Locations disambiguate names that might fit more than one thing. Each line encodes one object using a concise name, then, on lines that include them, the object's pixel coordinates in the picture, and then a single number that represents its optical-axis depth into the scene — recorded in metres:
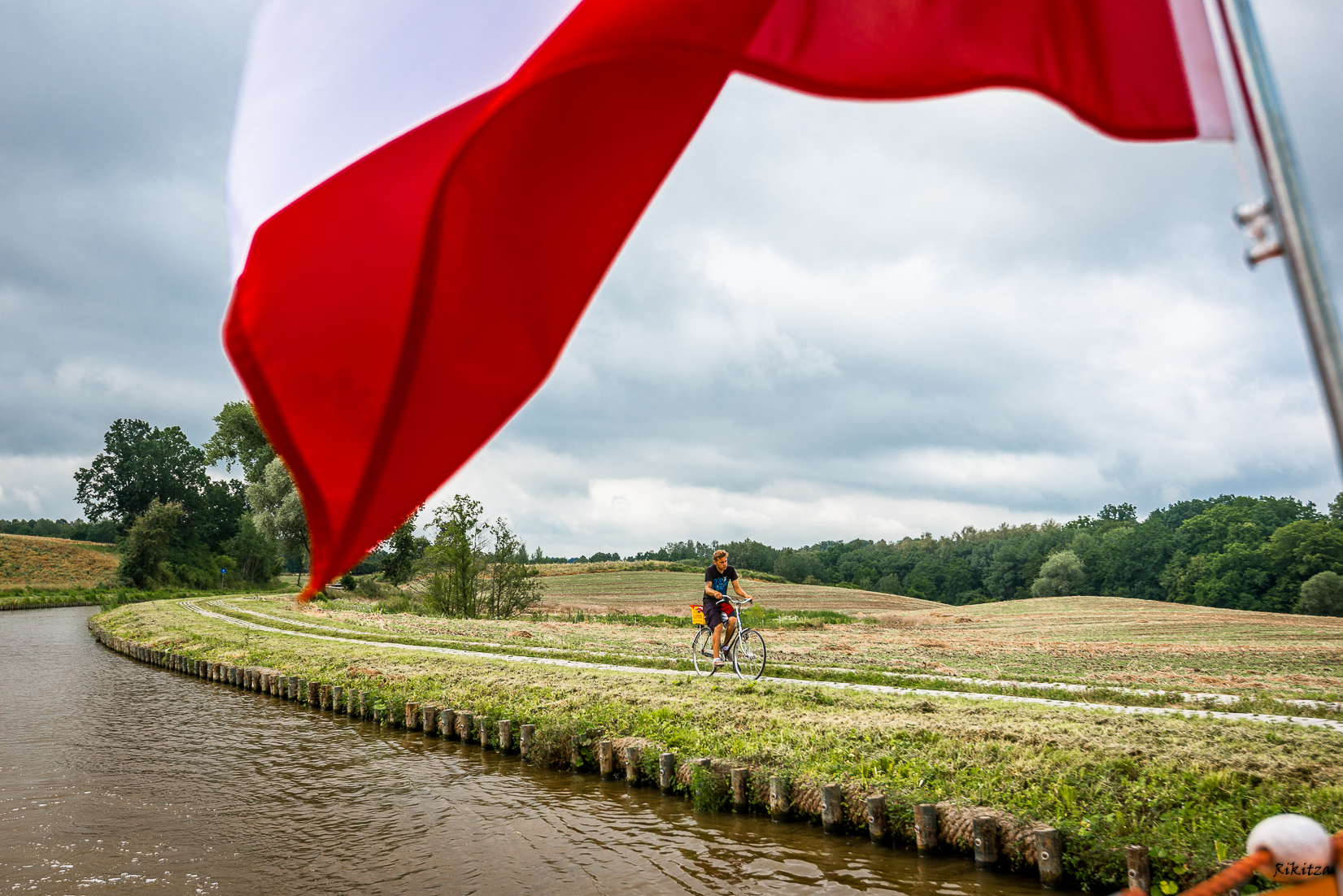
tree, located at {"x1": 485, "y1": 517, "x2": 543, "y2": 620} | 38.34
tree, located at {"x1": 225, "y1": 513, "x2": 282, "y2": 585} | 83.44
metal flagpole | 1.88
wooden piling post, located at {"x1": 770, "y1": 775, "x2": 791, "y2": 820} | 8.98
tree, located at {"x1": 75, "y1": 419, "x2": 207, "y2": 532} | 89.75
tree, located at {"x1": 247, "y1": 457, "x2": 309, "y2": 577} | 58.09
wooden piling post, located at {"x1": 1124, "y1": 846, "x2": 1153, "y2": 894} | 6.38
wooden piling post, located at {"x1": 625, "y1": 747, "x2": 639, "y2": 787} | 10.66
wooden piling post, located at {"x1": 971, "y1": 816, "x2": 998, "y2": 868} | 7.36
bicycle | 14.88
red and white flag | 2.16
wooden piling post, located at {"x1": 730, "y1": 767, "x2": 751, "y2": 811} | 9.34
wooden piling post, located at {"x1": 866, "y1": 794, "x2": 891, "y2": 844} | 8.12
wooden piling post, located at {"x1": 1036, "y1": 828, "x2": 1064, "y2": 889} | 6.93
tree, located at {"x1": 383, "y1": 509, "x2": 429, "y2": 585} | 53.94
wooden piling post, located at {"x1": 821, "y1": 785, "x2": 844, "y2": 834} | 8.48
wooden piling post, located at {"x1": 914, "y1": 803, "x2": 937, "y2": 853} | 7.73
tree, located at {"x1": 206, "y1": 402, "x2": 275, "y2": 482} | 69.80
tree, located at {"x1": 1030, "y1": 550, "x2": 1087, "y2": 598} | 80.06
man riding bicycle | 14.52
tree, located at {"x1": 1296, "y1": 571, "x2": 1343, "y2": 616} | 55.56
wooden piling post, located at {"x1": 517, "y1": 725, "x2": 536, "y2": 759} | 12.26
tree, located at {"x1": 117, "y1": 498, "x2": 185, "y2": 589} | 66.50
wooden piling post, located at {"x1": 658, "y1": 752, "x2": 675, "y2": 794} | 10.21
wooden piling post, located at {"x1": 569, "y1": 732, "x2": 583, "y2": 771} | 11.59
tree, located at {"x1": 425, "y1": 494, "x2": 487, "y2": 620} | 37.94
